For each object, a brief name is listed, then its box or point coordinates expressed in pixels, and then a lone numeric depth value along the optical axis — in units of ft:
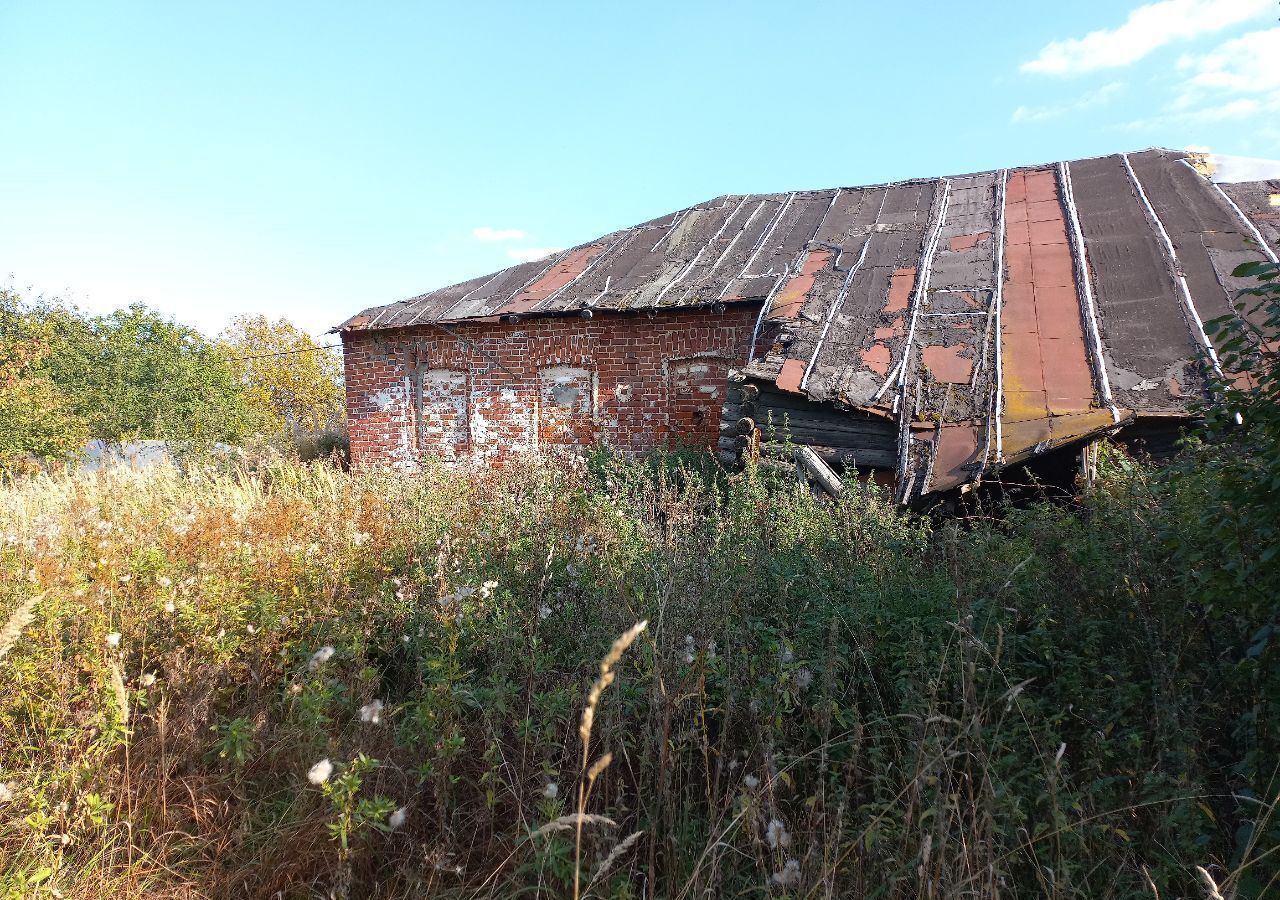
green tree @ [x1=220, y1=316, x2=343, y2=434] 96.58
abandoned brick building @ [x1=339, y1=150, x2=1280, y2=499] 22.40
